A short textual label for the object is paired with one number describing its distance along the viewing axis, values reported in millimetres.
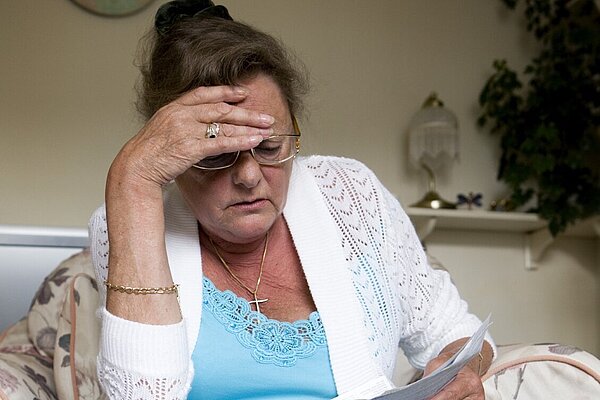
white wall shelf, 2402
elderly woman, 1054
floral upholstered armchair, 1258
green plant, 2450
